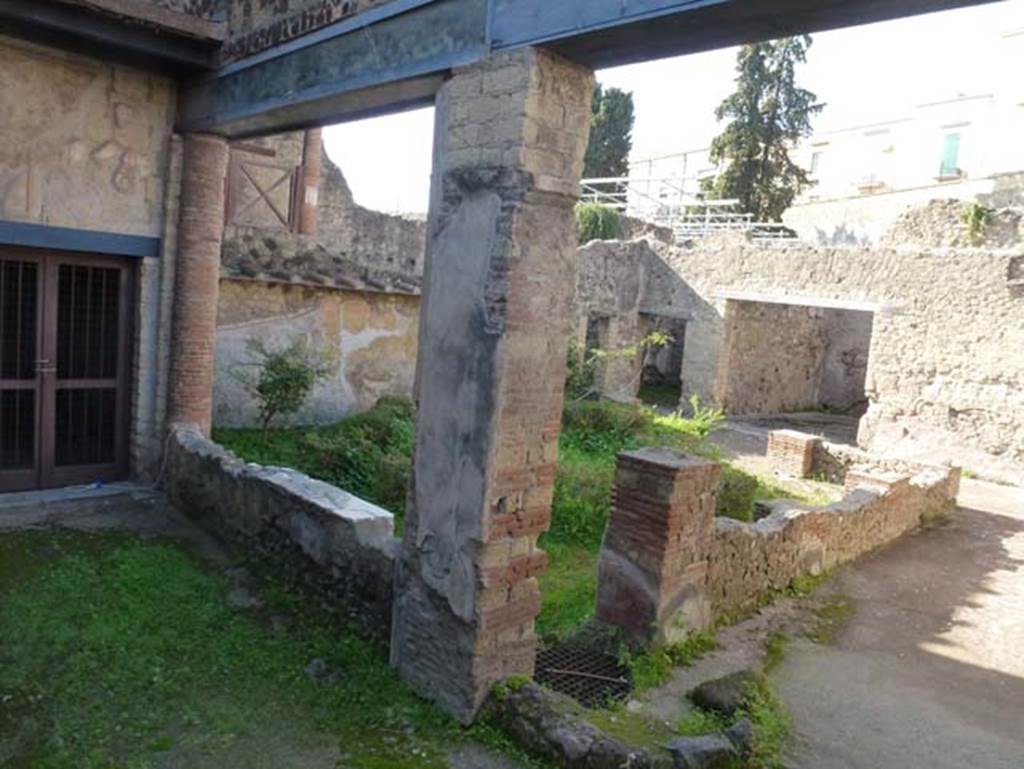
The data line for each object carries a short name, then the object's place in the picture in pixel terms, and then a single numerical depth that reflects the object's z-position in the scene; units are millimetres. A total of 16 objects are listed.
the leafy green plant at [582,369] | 14325
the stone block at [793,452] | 12055
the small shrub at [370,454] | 7770
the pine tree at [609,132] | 30344
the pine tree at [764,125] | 24984
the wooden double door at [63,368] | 6605
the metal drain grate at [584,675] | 4449
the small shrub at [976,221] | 15328
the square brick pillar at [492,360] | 3799
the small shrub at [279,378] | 8461
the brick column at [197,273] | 7062
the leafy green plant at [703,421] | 12664
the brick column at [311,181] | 12805
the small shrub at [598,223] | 23062
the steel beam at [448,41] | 3244
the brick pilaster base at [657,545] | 5000
